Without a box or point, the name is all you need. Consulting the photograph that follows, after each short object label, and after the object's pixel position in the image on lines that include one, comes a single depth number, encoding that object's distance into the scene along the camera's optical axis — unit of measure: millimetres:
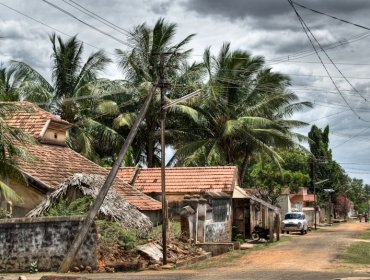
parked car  42719
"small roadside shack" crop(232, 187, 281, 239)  32125
